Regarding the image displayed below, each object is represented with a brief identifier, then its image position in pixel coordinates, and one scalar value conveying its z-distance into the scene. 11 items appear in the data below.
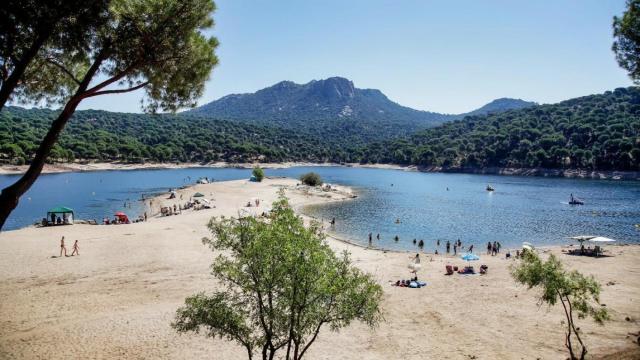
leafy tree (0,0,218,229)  12.23
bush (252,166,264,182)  110.12
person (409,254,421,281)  30.48
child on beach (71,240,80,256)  32.31
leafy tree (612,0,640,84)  16.42
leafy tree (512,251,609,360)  14.20
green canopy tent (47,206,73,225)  47.00
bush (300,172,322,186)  101.31
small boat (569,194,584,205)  80.12
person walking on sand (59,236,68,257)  31.79
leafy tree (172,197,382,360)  9.77
